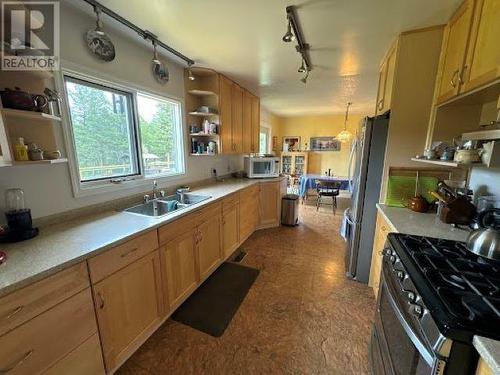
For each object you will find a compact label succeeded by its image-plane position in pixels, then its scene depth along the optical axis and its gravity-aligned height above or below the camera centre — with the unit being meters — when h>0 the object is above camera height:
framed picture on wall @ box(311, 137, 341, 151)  6.60 +0.21
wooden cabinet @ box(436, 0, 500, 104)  1.11 +0.63
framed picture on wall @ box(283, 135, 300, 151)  7.10 +0.24
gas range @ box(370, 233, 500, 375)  0.67 -0.55
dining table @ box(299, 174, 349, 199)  4.66 -0.74
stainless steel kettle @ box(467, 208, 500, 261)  1.04 -0.45
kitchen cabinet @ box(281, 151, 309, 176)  6.85 -0.39
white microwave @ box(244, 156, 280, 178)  3.79 -0.29
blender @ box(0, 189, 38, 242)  1.19 -0.41
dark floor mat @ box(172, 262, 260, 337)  1.77 -1.41
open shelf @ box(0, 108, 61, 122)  1.10 +0.18
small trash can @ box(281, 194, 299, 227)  3.85 -1.07
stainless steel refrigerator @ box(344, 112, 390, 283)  2.03 -0.42
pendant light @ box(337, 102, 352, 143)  5.27 +0.37
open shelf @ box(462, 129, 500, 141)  1.05 +0.09
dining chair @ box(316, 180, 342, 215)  4.55 -0.79
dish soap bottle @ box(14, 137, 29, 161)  1.16 -0.02
